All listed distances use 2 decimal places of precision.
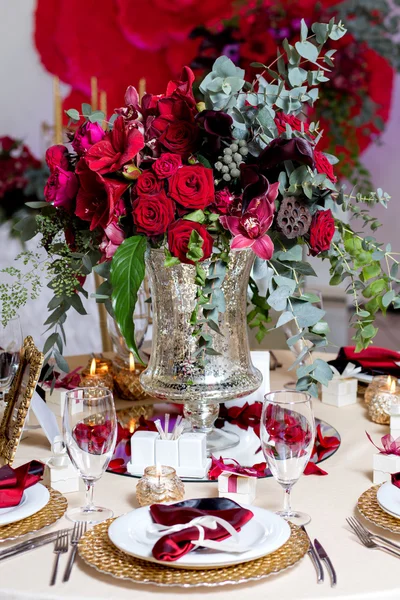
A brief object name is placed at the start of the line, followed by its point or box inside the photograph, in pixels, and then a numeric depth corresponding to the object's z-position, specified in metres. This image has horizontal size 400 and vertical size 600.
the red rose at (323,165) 2.44
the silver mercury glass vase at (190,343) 2.52
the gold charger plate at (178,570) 2.03
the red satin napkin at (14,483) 2.25
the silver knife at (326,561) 2.06
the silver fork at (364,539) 2.15
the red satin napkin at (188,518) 2.05
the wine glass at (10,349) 2.68
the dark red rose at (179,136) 2.42
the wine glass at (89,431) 2.23
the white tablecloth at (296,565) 2.03
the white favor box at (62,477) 2.40
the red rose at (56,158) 2.51
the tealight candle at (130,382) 2.99
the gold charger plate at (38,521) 2.19
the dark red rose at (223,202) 2.41
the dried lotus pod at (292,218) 2.44
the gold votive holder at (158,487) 2.31
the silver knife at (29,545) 2.14
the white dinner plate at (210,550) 2.04
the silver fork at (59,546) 2.10
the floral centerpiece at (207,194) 2.38
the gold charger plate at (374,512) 2.20
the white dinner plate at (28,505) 2.21
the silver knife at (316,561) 2.07
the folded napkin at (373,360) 3.09
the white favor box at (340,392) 2.95
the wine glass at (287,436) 2.22
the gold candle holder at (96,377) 2.95
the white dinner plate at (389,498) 2.22
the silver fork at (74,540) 2.09
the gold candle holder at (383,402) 2.78
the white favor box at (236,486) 2.33
